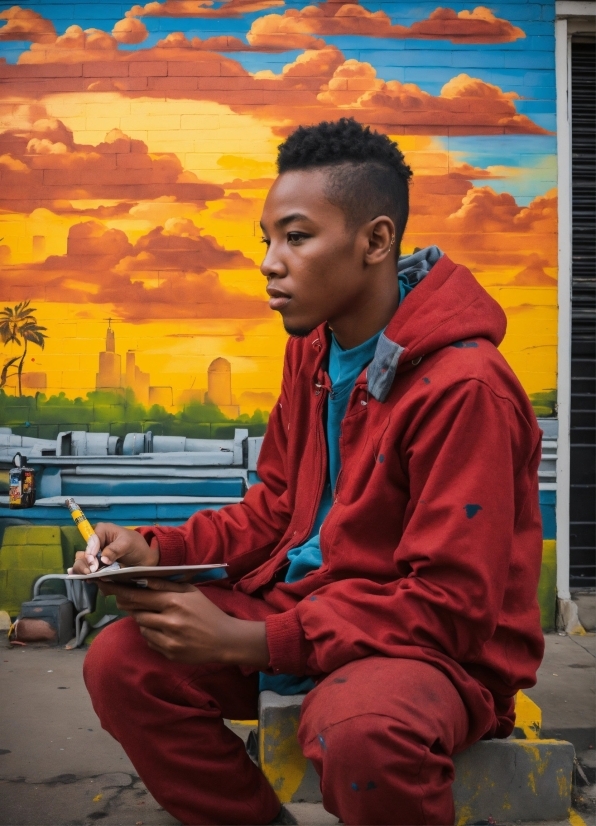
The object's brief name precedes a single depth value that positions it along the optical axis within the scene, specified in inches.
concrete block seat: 82.5
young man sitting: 69.3
